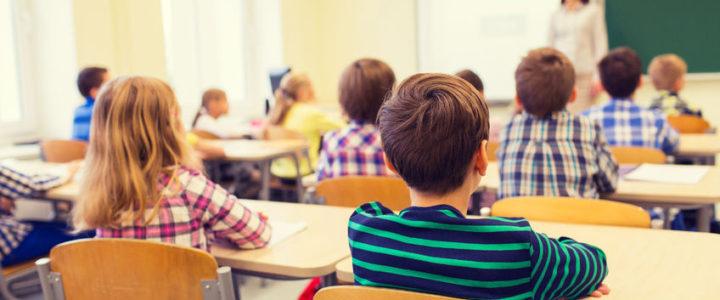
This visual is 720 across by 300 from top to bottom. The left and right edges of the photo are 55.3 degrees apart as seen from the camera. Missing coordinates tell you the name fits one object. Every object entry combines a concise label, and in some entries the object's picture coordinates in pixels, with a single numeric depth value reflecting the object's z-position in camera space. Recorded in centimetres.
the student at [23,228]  267
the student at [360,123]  279
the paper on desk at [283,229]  191
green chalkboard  557
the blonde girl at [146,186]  178
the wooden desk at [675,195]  233
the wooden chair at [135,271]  148
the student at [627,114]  337
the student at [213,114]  499
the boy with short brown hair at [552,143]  237
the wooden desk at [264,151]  404
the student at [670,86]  452
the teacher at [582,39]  575
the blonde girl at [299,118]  464
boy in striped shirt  114
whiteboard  637
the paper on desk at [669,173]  257
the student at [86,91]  407
